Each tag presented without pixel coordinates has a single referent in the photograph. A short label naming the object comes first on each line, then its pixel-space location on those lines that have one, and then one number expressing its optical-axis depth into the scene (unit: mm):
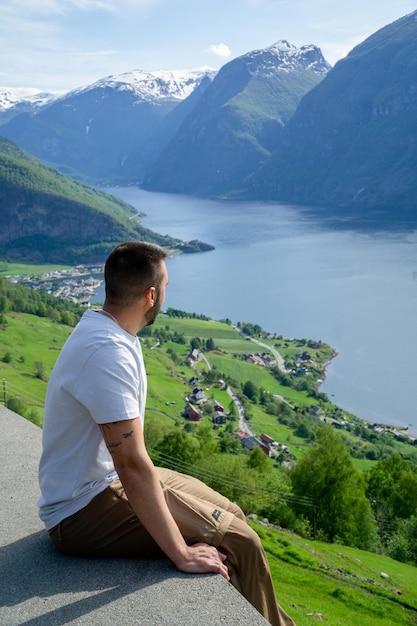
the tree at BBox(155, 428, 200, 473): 20547
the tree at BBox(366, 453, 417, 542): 22425
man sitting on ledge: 3090
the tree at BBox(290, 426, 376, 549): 19000
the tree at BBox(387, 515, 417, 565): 17906
